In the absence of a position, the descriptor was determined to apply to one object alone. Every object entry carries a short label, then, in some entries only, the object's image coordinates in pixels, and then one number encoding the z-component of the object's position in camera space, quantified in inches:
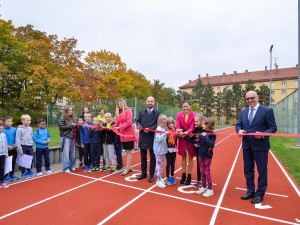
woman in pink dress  185.5
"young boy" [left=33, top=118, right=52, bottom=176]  226.7
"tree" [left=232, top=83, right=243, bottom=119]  2213.3
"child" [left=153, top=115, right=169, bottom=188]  189.3
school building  2250.2
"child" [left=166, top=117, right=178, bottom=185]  191.9
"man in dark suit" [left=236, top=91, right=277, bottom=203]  148.4
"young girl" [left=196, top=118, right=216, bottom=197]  161.8
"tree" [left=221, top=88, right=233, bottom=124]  2244.1
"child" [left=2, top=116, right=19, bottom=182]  205.0
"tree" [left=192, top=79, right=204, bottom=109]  2405.3
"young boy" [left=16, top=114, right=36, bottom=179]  210.5
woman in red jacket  217.0
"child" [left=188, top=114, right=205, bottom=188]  174.6
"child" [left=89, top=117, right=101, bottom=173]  238.7
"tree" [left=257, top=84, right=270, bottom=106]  2086.6
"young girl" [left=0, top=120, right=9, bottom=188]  185.9
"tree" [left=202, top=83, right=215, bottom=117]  2304.4
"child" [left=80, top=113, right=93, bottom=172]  249.6
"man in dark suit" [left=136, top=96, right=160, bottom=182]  200.8
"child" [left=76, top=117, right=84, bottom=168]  252.8
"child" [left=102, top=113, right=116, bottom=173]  235.1
